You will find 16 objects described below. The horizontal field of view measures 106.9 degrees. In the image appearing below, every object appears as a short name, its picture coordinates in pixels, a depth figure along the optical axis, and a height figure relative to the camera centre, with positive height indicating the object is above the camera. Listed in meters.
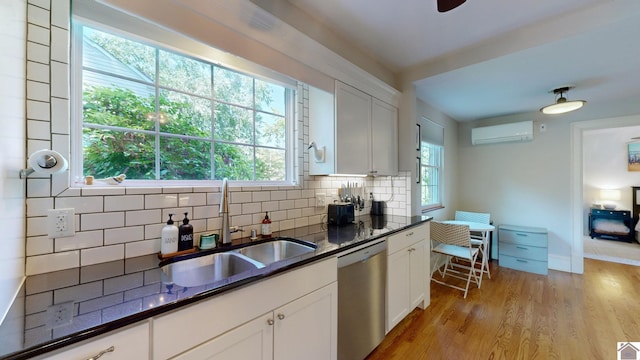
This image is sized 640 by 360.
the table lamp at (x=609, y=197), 5.11 -0.36
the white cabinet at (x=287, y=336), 0.90 -0.68
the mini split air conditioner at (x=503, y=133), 3.57 +0.76
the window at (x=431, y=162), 3.29 +0.30
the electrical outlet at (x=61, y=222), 0.97 -0.17
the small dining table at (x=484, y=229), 2.97 -0.60
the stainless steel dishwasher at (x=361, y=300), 1.44 -0.79
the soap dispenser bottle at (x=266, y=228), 1.63 -0.32
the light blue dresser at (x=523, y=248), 3.29 -0.97
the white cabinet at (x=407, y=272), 1.85 -0.79
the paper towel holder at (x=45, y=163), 0.84 +0.07
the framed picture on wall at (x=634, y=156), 4.93 +0.51
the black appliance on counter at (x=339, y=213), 2.08 -0.29
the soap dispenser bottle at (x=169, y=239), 1.17 -0.29
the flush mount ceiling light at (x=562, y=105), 2.43 +0.78
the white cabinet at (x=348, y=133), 1.89 +0.42
